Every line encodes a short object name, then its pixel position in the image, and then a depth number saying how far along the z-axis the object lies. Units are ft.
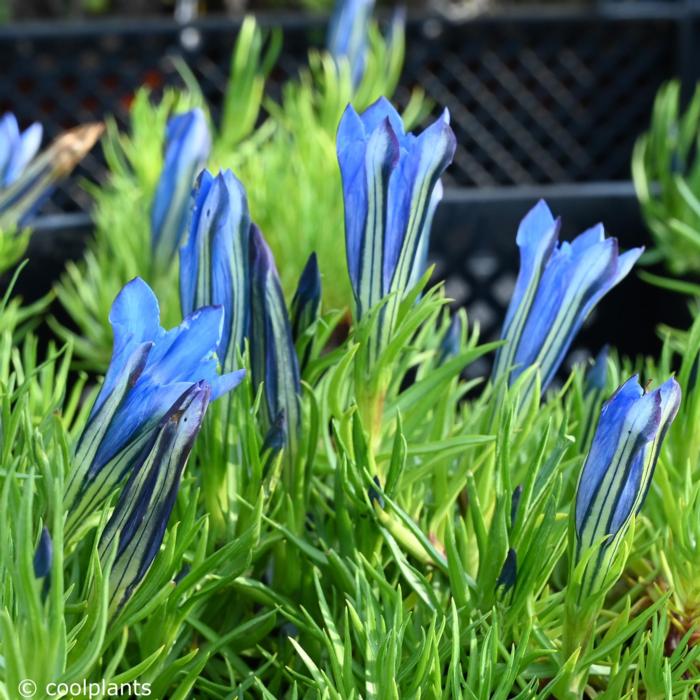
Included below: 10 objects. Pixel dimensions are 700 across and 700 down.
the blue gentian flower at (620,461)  2.77
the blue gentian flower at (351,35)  4.69
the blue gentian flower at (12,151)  3.32
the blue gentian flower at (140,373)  2.76
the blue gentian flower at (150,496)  2.73
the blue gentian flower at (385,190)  2.87
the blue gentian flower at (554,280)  2.93
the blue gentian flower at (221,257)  2.89
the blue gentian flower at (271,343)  2.90
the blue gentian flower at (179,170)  3.47
